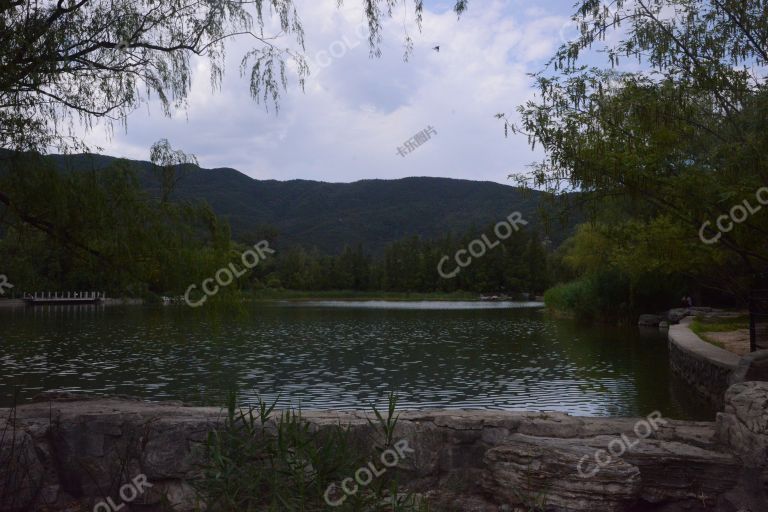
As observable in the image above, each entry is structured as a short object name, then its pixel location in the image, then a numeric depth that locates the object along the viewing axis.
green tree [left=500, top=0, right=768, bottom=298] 8.08
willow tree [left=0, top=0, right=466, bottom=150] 5.30
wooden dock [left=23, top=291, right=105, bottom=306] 64.49
